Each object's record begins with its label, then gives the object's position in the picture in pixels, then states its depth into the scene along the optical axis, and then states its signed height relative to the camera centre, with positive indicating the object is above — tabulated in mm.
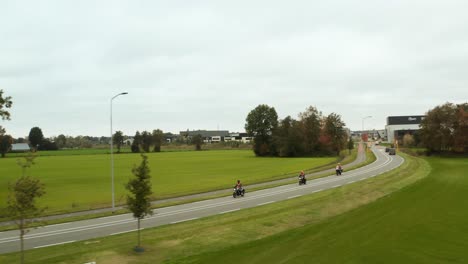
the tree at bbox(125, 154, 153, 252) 16172 -1819
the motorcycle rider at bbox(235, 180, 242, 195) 35134 -4134
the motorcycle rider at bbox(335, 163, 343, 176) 52344 -4180
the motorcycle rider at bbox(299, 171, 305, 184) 42531 -3952
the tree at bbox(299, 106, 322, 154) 115625 +4069
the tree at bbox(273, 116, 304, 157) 116250 +608
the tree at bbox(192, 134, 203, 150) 195338 +1133
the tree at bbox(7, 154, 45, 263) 12953 -1663
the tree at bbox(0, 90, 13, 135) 36584 +4654
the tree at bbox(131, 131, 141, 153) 178625 +2018
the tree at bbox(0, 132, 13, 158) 137000 +1666
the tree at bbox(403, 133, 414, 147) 131525 -926
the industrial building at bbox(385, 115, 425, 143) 177962 +3951
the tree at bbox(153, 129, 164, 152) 182625 +3272
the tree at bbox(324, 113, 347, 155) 110625 +2799
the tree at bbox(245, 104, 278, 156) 125844 +5762
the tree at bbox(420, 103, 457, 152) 82681 +2278
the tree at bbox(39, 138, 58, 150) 197875 +3239
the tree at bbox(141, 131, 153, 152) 186175 +4372
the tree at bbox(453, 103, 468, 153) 80081 +1176
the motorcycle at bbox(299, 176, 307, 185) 42531 -4281
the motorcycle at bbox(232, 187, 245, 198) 35059 -4455
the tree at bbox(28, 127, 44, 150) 196750 +7067
